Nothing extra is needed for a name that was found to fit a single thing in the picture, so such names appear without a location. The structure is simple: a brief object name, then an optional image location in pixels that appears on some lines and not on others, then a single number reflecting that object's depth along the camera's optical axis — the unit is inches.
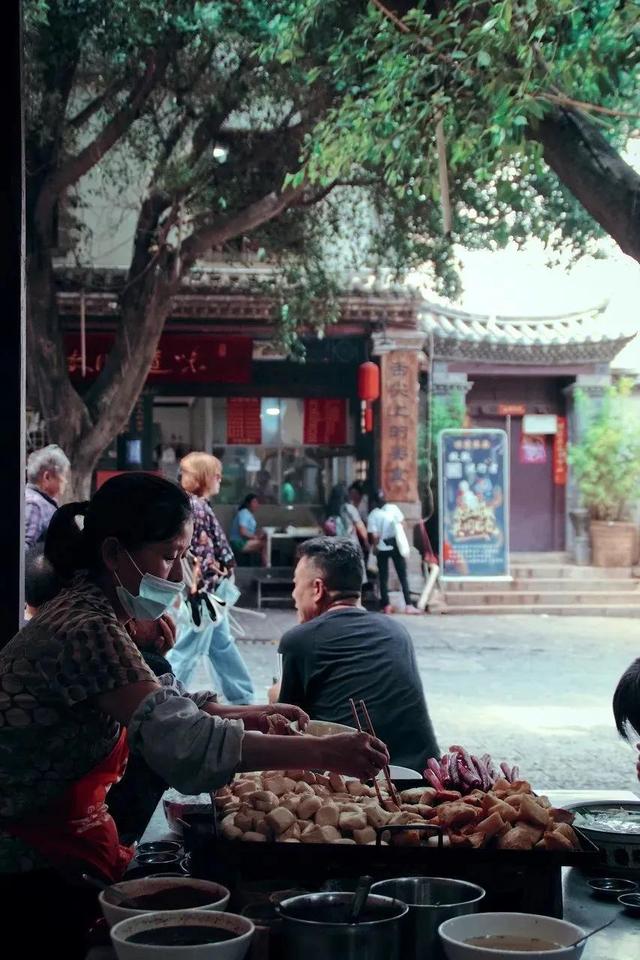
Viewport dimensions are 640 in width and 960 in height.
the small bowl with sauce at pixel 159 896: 80.4
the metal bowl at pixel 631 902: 93.0
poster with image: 683.4
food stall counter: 83.8
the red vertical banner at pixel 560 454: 793.6
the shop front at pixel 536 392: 767.1
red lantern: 663.1
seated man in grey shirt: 161.6
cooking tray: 88.9
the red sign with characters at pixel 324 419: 707.4
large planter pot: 749.9
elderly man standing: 271.1
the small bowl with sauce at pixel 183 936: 70.3
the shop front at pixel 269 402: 657.6
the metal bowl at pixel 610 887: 97.8
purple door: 797.2
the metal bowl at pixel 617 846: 102.3
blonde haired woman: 315.6
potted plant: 745.6
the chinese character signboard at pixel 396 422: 675.4
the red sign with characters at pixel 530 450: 799.1
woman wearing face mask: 86.7
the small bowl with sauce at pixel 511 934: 73.2
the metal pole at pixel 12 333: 137.6
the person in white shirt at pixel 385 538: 624.1
